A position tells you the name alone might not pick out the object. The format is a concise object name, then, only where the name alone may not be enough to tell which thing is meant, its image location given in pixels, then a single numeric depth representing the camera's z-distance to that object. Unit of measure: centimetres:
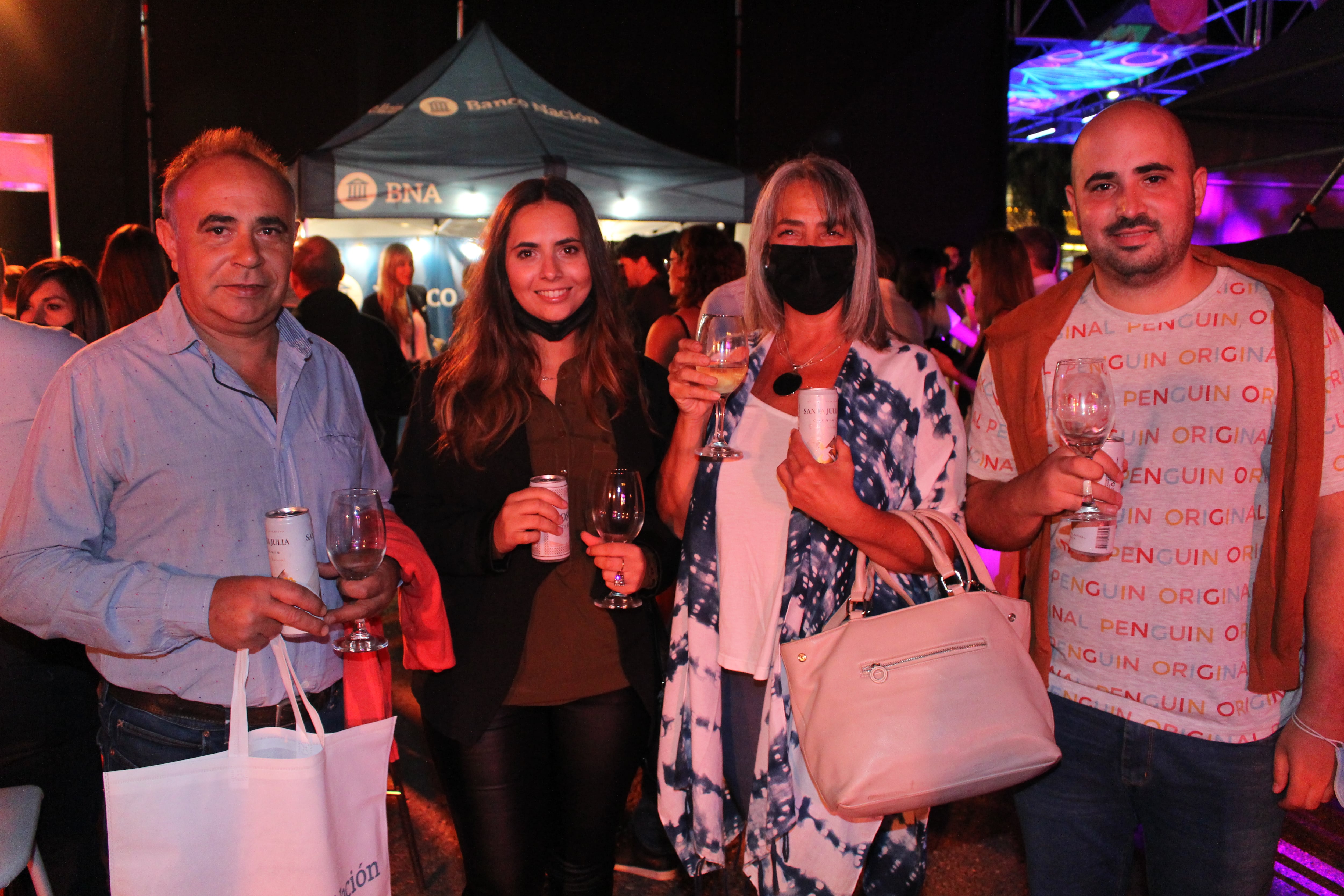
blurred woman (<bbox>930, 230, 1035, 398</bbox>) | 487
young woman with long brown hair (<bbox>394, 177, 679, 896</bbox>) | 206
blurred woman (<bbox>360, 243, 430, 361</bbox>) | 686
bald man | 172
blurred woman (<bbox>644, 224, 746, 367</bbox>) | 493
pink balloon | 844
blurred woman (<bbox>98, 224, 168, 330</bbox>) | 362
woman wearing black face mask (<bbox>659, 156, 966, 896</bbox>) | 190
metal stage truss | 983
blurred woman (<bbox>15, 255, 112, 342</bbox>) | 369
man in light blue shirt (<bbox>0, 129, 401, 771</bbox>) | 157
